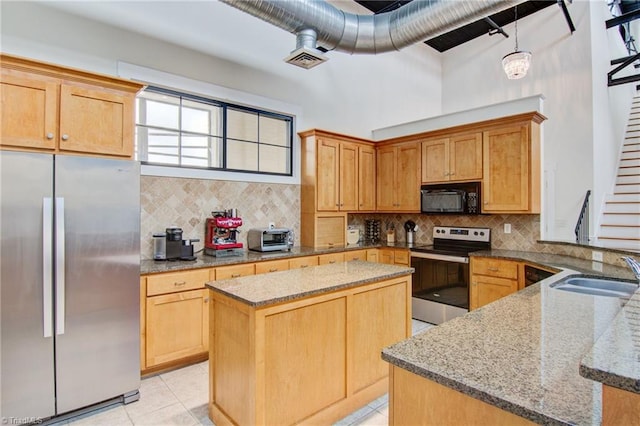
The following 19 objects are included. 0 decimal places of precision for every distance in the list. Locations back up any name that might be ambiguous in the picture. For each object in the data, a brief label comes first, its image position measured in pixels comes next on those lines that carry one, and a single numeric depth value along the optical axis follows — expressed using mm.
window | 3502
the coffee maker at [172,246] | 3215
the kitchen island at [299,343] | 1875
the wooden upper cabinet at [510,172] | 3807
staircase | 5242
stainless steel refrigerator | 2105
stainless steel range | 4008
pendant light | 4258
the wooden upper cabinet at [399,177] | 4844
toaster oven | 3898
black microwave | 4227
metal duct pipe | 2881
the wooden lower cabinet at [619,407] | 673
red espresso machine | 3510
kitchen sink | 2251
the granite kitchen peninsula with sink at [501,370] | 873
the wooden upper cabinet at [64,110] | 2193
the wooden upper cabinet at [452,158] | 4234
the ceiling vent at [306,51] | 3111
